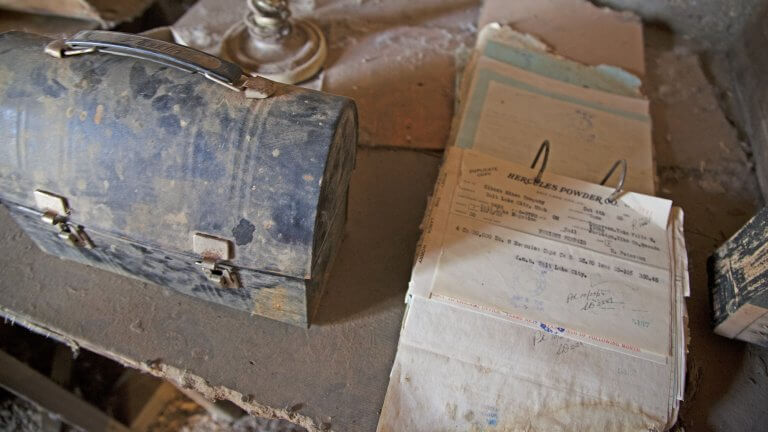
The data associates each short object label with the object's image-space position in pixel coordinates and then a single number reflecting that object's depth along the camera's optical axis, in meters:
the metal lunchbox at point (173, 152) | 0.70
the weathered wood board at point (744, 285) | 0.84
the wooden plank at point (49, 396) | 1.09
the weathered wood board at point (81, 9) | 1.29
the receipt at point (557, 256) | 0.87
